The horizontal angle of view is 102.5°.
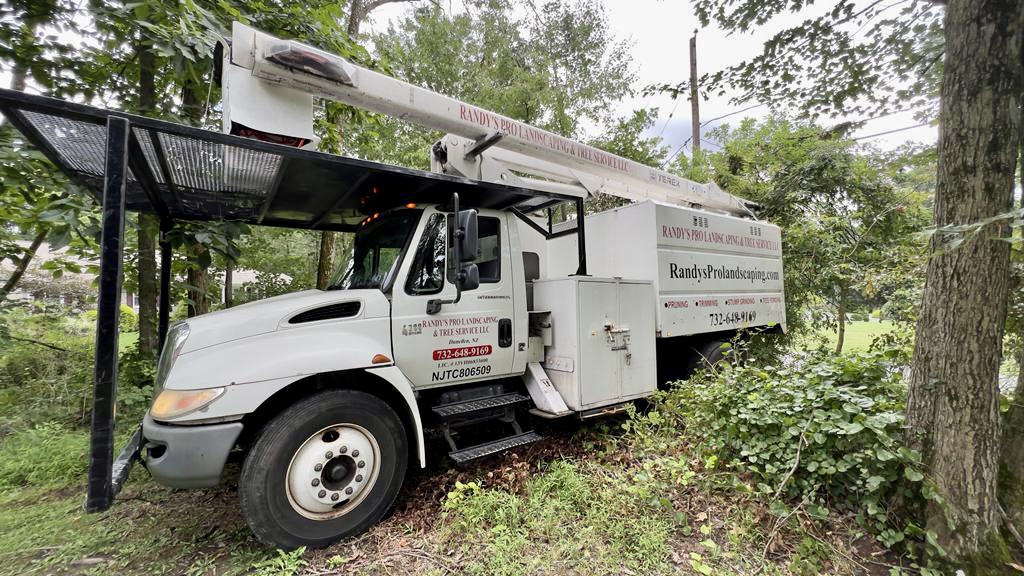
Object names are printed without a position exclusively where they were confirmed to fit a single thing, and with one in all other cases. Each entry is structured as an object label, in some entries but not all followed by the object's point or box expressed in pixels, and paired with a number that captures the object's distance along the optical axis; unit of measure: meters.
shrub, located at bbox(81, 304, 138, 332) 7.39
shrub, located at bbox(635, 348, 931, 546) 2.48
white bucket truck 2.50
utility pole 10.91
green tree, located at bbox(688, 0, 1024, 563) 2.16
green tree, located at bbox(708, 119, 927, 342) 7.73
